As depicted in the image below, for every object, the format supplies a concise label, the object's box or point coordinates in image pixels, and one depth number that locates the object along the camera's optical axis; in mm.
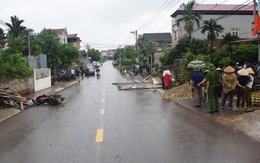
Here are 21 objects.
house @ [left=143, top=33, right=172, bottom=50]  62634
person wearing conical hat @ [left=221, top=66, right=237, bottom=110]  8212
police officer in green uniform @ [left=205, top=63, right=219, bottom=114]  8210
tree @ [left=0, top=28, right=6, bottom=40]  48491
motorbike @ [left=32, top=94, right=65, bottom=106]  11296
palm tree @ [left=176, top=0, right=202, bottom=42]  27518
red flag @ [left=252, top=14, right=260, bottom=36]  13351
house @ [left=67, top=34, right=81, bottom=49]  68376
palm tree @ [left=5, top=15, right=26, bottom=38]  38409
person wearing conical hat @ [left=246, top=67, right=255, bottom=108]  8247
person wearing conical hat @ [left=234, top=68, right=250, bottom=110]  8177
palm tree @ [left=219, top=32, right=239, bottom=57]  19303
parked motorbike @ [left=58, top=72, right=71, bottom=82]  27275
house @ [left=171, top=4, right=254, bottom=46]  34011
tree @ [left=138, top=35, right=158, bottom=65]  47863
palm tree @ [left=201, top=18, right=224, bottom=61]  22273
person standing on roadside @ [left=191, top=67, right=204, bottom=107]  9508
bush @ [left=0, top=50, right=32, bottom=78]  13718
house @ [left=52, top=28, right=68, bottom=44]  56892
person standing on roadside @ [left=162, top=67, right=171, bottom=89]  16641
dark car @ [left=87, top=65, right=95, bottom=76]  37766
